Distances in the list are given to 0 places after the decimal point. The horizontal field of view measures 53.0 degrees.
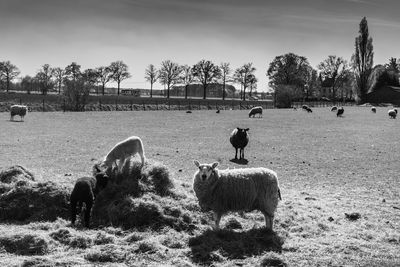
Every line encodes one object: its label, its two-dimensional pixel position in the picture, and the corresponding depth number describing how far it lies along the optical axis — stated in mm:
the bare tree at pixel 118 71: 115500
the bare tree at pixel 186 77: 119062
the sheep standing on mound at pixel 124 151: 12311
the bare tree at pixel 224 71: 122562
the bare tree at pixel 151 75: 121125
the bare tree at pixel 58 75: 113938
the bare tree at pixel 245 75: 124750
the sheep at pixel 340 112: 57344
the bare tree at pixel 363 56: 107125
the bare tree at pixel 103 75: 115375
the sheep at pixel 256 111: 53438
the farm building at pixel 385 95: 112131
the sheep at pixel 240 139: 18969
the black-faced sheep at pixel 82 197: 8914
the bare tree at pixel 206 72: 118000
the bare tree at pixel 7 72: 106000
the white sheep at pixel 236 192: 8945
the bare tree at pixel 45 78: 103769
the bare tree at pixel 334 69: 121938
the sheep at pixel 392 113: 53109
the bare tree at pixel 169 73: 118125
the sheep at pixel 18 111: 39594
